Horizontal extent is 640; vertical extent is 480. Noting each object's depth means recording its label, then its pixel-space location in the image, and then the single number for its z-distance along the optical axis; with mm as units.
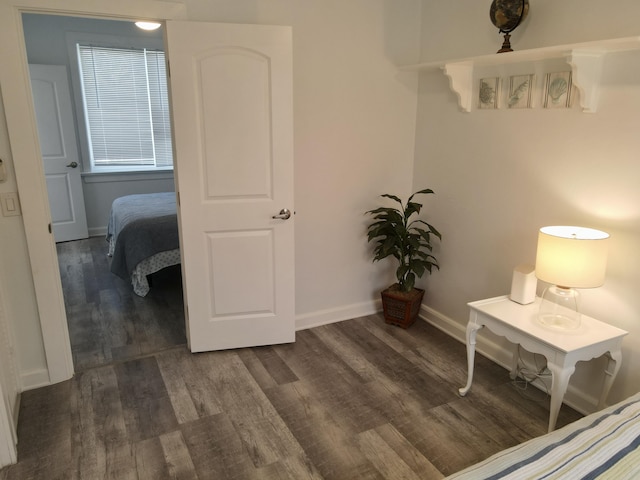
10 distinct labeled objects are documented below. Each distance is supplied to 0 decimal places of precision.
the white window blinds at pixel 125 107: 5621
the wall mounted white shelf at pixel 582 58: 1972
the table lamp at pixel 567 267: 1983
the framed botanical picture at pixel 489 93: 2728
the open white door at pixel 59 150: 5230
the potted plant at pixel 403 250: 3202
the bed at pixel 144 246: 3797
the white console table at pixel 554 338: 1990
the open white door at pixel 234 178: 2582
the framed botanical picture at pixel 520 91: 2527
